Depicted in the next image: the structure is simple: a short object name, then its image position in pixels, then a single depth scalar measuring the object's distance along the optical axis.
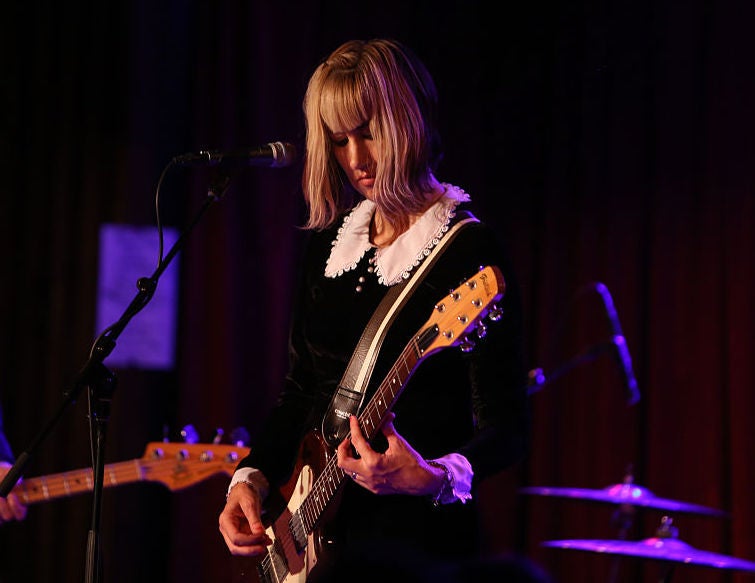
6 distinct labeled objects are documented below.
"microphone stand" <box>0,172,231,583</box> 4.25
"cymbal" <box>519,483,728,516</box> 6.16
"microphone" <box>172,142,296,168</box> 4.70
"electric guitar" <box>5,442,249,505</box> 6.51
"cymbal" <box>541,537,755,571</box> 5.31
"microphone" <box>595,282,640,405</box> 7.20
